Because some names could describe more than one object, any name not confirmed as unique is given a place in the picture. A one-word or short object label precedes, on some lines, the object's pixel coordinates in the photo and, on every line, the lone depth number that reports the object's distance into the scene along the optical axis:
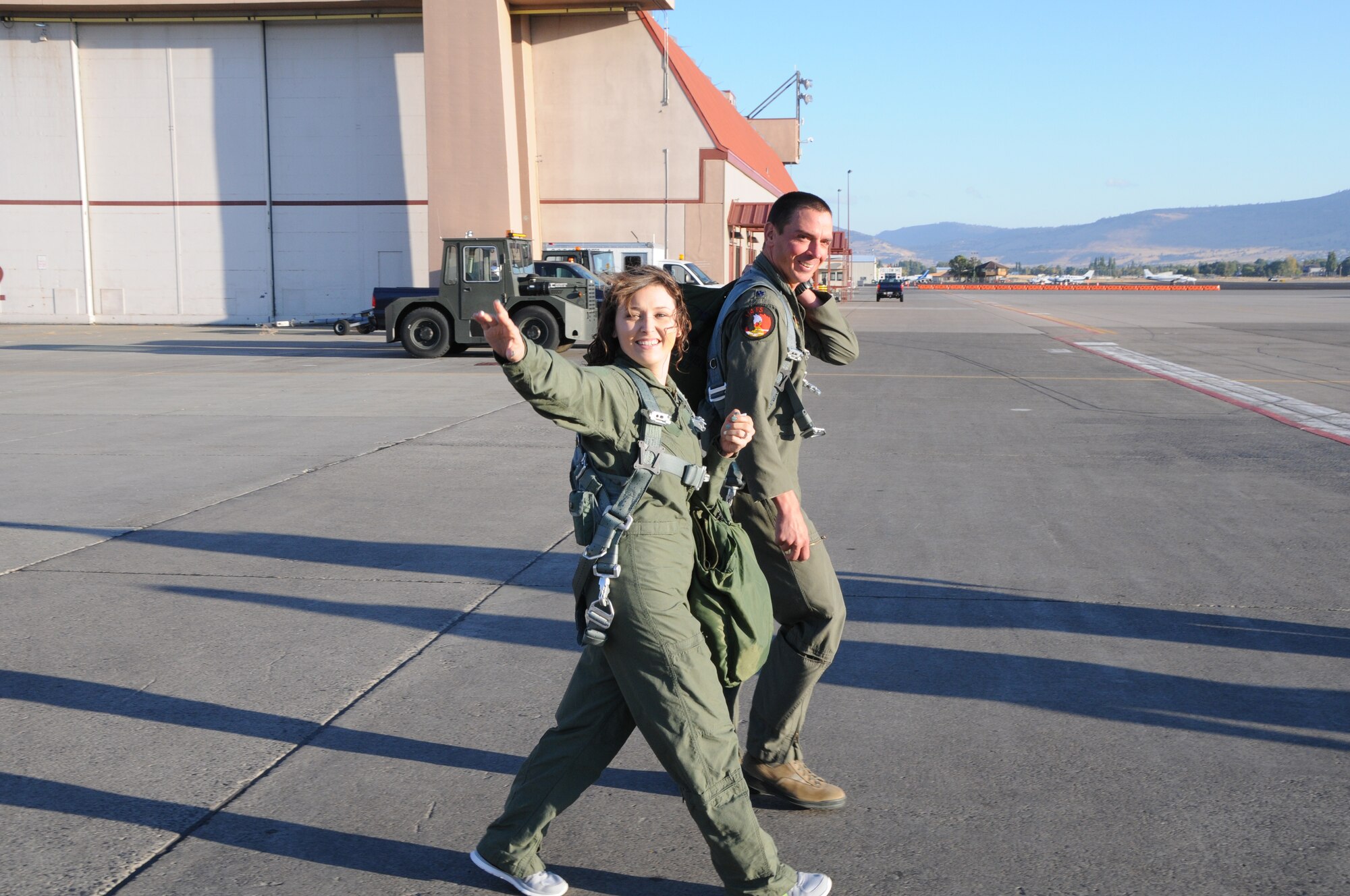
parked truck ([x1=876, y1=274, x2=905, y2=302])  66.50
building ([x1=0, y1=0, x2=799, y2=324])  34.75
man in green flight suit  3.31
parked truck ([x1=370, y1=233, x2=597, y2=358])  20.92
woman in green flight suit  2.81
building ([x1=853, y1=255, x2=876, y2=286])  122.56
